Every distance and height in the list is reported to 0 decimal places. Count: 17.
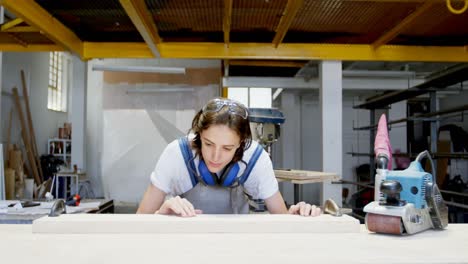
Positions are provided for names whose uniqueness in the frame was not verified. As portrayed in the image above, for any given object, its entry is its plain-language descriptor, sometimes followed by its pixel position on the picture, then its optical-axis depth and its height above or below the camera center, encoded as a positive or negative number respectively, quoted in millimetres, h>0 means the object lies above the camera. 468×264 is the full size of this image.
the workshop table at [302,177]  2939 -286
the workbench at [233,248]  696 -234
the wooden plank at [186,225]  944 -224
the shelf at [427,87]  3389 +655
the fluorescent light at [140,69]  4906 +1046
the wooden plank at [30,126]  6664 +306
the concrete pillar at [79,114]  5172 +424
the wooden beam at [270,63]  4539 +1067
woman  1380 -103
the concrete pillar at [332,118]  3932 +292
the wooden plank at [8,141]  5945 +16
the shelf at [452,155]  3155 -99
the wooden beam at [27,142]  6406 +1
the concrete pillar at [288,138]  7137 +114
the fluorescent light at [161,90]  6372 +971
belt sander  918 -159
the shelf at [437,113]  3147 +325
